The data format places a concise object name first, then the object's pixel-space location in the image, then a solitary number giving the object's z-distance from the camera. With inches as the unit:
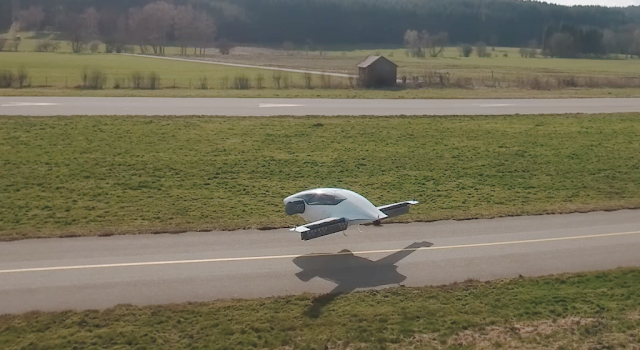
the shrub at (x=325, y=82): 1802.7
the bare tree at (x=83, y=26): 5241.1
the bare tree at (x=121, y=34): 4652.6
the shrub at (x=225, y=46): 4968.0
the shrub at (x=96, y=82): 1641.2
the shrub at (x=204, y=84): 1755.7
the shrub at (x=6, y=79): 1599.4
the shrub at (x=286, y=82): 1817.7
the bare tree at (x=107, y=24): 5718.5
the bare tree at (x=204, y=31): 5629.9
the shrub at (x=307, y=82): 1791.3
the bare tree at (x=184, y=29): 5674.2
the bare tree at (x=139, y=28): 5339.6
